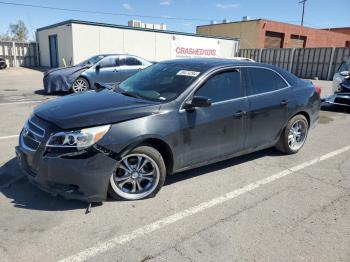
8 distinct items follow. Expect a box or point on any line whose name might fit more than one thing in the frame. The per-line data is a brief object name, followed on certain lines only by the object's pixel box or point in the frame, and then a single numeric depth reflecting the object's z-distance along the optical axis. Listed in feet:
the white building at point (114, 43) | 69.46
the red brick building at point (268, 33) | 123.13
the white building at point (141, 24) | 97.48
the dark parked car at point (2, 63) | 77.88
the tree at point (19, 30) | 255.91
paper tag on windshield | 13.53
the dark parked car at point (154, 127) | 10.44
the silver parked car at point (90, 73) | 37.24
